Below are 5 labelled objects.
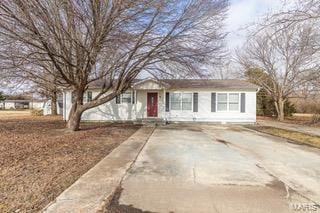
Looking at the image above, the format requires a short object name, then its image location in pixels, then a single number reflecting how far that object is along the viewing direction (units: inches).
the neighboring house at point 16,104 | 1586.4
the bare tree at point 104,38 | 225.0
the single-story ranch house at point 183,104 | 472.0
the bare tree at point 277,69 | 560.6
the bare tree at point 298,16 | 253.3
